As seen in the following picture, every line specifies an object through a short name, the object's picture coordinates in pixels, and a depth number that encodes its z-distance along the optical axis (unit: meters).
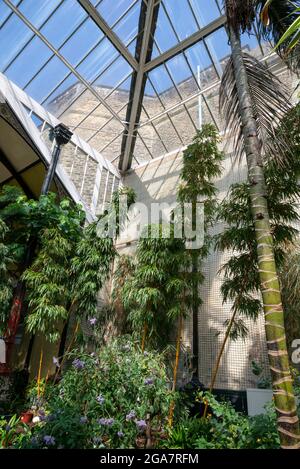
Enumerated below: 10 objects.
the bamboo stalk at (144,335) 4.32
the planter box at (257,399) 3.83
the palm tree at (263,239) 1.69
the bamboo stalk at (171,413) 3.18
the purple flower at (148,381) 2.65
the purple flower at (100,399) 2.44
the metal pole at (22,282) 4.80
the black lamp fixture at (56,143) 5.75
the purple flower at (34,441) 2.29
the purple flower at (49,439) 2.14
